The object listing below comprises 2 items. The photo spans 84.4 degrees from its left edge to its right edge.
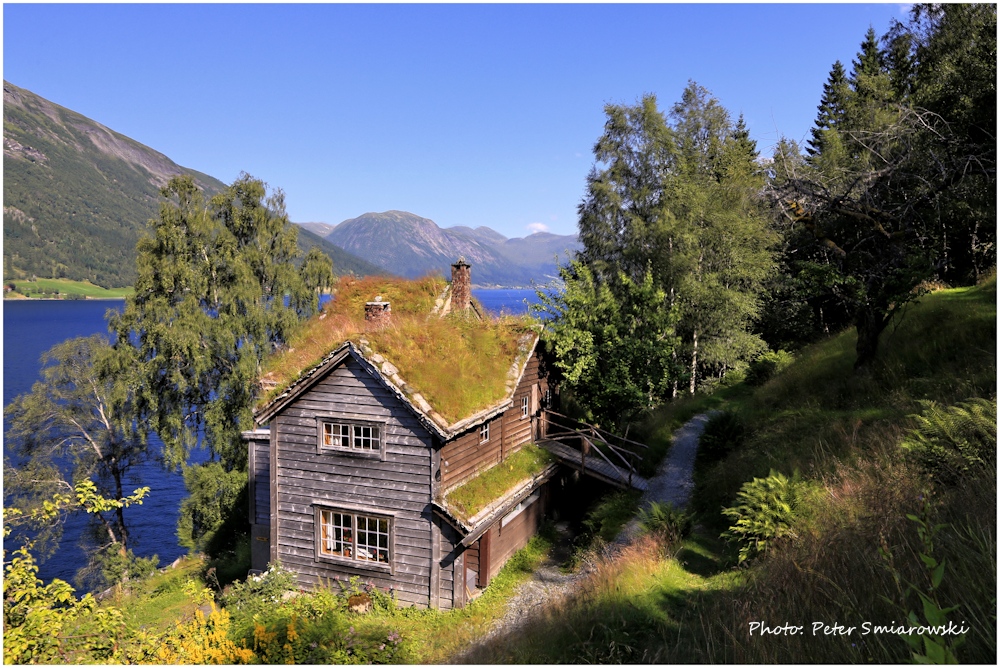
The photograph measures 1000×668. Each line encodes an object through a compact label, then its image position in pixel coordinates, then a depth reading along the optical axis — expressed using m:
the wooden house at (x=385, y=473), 17.05
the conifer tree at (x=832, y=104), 46.22
